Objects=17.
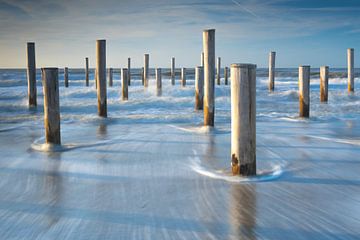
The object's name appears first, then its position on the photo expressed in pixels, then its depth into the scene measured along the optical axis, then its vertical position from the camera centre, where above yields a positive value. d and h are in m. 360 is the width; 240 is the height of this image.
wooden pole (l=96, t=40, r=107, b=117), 9.08 +0.51
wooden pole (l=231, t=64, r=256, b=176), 3.98 -0.29
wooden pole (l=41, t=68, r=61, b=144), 5.71 -0.20
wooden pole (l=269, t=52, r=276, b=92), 19.88 +1.03
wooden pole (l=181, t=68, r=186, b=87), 22.92 +0.80
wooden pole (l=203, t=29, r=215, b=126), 7.17 +0.47
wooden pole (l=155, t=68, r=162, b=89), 20.58 +0.66
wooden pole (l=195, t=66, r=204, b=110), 9.45 +0.10
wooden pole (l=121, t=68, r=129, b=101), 15.05 +0.19
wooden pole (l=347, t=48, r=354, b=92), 17.48 +0.81
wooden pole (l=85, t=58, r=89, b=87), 26.88 +1.74
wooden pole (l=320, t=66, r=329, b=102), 13.29 +0.09
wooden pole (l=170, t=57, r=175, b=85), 25.59 +1.64
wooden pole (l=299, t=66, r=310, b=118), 9.16 +0.04
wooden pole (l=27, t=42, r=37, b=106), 12.26 +0.82
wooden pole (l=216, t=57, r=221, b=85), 24.80 +1.28
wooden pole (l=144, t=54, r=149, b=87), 23.39 +1.36
